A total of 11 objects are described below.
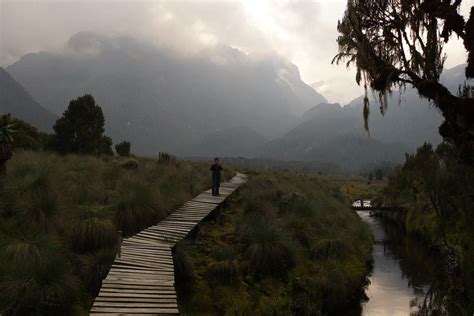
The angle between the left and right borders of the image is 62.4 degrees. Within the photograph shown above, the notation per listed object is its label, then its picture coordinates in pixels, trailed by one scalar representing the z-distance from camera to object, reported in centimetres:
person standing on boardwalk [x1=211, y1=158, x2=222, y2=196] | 1933
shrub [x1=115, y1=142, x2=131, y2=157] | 3922
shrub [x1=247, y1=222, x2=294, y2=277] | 1390
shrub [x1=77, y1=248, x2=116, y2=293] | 998
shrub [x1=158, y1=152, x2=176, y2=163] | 3023
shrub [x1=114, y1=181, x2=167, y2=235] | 1376
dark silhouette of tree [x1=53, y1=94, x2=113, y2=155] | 3128
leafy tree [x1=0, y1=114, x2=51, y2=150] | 2853
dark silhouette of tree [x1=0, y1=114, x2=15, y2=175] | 1405
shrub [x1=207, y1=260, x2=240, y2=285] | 1267
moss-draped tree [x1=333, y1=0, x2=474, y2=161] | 986
